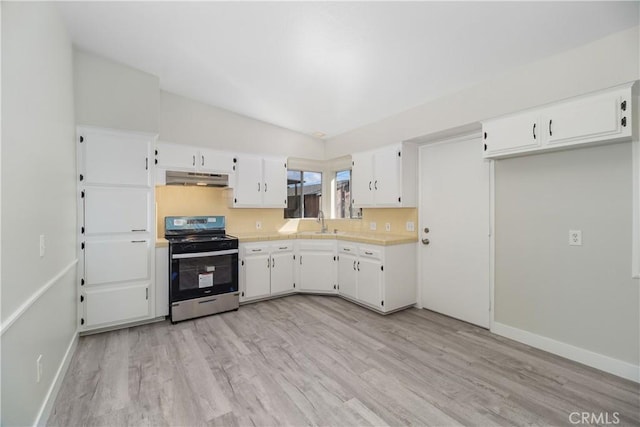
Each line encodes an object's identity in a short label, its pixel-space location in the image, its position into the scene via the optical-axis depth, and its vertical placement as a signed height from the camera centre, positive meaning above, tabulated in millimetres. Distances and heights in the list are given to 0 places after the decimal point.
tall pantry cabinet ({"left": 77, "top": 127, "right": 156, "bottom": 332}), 2971 -163
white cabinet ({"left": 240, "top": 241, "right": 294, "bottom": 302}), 3914 -812
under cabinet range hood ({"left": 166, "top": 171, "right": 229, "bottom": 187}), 3534 +422
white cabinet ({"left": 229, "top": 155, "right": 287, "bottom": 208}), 4145 +424
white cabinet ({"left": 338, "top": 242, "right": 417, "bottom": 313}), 3566 -831
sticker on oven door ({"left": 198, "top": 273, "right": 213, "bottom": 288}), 3486 -829
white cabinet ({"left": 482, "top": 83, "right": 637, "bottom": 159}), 2117 +698
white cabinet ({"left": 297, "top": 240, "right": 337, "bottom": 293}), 4258 -816
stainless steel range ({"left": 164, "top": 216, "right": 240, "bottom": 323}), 3336 -702
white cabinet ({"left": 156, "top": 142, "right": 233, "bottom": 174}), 3494 +679
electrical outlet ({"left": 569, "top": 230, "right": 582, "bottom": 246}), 2479 -238
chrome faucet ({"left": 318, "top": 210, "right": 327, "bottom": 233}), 4780 -171
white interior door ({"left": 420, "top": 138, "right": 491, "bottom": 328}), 3215 -228
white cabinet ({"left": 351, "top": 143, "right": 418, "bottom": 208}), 3764 +467
